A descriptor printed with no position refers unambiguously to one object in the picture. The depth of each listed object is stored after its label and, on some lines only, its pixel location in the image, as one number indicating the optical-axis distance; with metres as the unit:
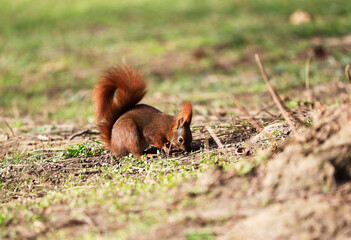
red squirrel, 7.02
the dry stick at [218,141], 6.27
